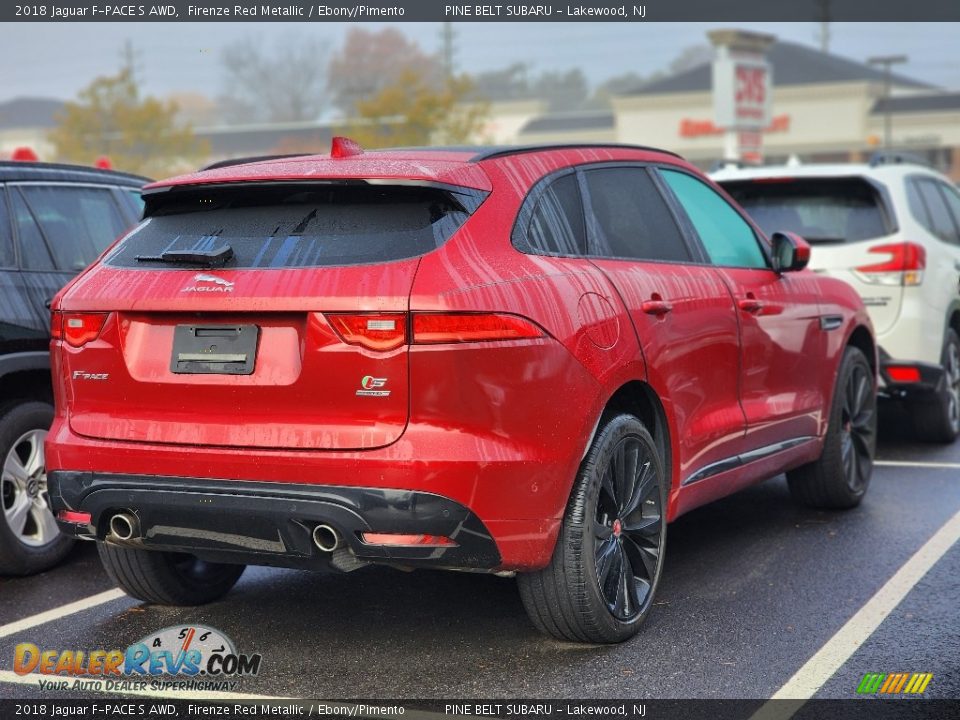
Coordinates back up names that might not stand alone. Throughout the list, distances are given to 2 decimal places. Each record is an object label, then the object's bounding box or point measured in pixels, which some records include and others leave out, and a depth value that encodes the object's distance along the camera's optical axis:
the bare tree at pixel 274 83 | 134.25
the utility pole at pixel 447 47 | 107.19
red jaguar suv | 4.09
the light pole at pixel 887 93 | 61.84
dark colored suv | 5.96
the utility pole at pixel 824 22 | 109.59
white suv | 8.54
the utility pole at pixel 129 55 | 129.50
